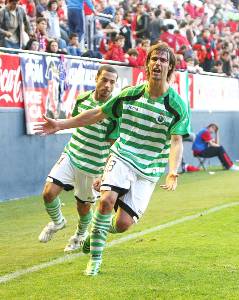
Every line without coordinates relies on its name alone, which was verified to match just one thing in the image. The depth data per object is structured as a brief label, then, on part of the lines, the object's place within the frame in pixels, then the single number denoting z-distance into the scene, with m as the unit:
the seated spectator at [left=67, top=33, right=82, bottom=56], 17.92
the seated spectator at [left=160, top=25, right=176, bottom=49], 23.61
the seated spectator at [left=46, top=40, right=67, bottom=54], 16.08
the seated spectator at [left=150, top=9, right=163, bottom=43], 23.12
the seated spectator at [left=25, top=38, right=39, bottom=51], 15.56
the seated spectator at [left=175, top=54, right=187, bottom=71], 22.62
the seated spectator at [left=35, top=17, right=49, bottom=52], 16.42
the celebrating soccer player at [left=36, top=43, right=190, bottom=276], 7.30
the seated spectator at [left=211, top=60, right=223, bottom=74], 26.88
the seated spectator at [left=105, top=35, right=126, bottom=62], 19.56
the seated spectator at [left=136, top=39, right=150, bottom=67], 20.02
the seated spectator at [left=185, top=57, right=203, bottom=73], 24.06
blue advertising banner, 15.22
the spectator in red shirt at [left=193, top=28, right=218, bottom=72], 27.00
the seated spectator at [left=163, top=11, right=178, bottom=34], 24.00
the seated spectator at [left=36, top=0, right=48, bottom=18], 17.77
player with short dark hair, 8.70
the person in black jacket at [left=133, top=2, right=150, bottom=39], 22.71
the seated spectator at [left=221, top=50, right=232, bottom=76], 27.75
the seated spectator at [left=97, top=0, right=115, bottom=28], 22.07
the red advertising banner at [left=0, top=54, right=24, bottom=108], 14.39
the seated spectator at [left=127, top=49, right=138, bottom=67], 19.50
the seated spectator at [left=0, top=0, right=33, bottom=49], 15.35
